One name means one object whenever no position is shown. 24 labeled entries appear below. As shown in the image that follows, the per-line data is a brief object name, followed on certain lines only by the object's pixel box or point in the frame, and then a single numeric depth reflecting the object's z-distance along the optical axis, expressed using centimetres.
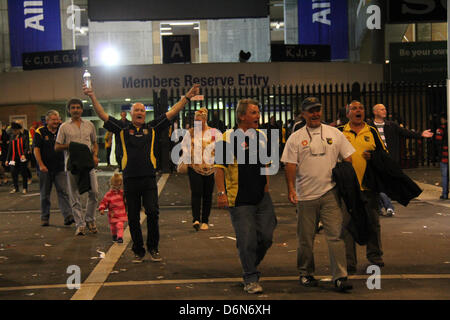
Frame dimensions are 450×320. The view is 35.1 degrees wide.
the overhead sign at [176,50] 2836
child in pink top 995
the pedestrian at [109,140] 1750
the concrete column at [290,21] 3409
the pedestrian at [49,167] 1177
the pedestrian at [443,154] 1383
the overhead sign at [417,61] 2867
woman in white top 1084
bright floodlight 3316
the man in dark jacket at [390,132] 1037
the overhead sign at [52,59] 2786
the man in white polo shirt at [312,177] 694
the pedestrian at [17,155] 1883
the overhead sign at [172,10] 2372
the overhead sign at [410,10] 2557
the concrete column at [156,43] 3344
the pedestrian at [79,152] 1064
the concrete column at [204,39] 3341
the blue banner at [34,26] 2833
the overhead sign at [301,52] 2792
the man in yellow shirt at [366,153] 771
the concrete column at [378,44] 2977
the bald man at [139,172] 850
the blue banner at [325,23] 2841
